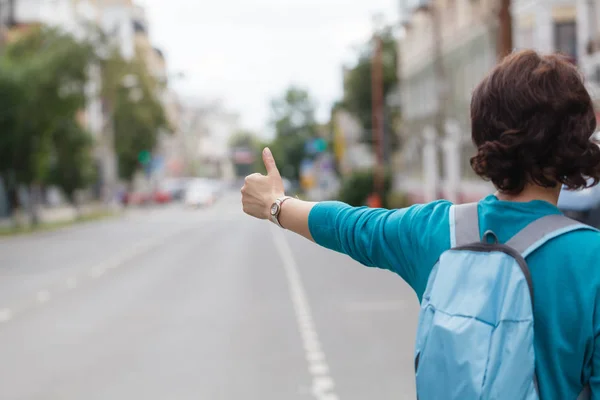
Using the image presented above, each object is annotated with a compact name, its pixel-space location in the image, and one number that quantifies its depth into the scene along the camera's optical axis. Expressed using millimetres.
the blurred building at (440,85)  36266
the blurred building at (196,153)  169500
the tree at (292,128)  115812
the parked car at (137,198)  81375
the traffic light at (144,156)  84188
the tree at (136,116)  76938
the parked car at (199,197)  80562
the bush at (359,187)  53125
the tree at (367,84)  71500
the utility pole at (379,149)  48875
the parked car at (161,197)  86375
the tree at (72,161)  48719
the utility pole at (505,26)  15539
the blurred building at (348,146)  77625
